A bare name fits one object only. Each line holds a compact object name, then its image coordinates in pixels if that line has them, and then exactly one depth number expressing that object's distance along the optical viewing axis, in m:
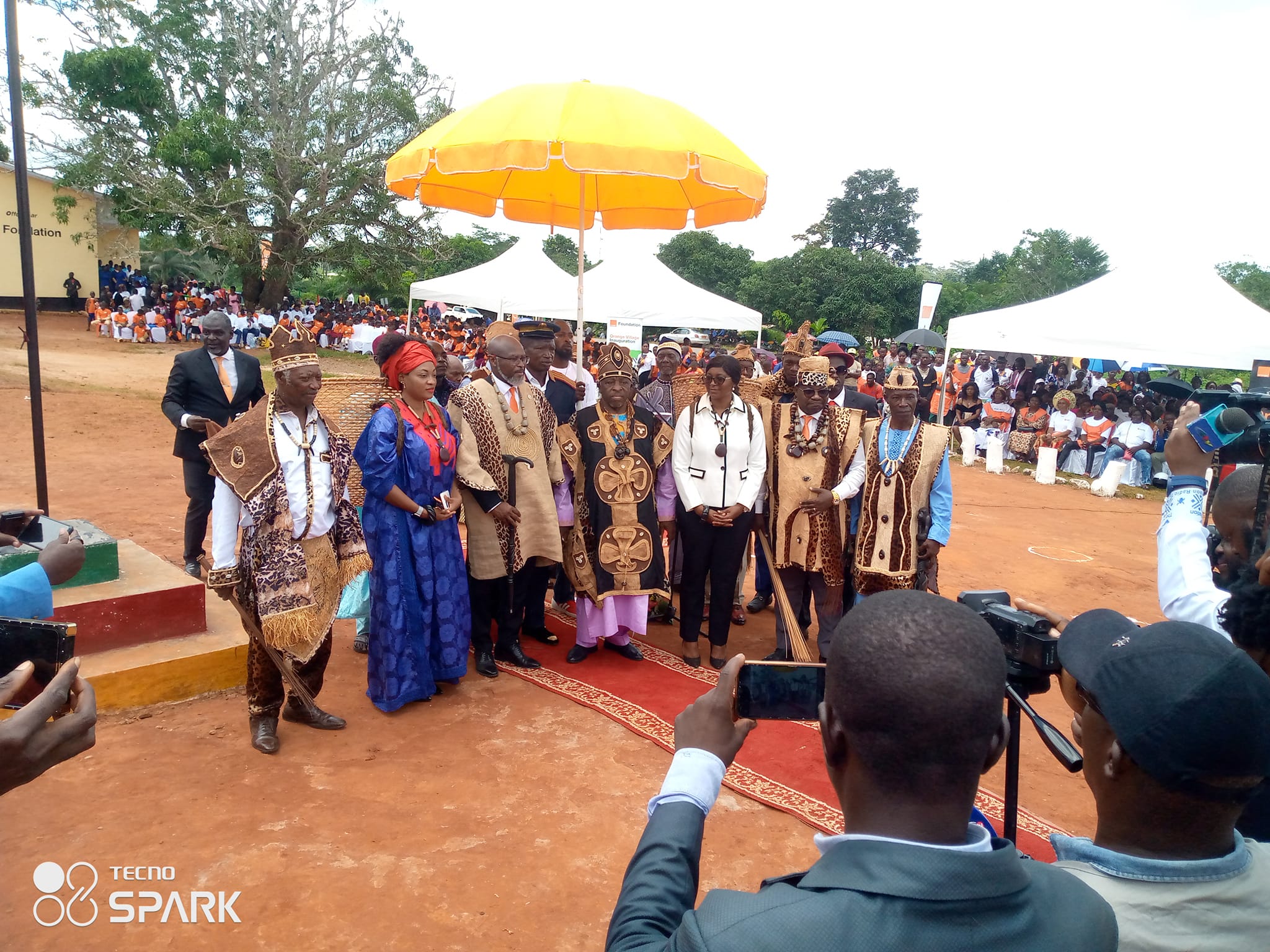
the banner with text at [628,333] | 16.16
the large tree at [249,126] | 23.69
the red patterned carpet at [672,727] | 3.85
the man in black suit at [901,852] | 1.02
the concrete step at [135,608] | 4.46
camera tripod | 1.63
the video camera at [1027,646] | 1.75
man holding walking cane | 5.07
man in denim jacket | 1.27
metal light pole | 5.10
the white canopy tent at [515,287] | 14.79
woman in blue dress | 4.55
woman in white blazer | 5.30
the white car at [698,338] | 26.06
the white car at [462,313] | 33.79
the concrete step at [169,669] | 4.32
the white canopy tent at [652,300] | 14.68
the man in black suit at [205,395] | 6.06
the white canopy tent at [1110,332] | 11.47
